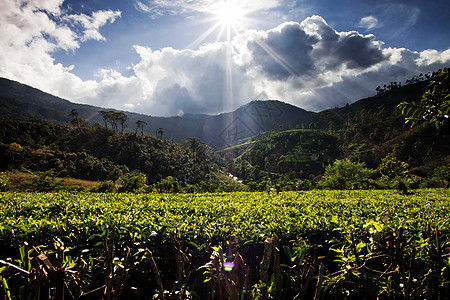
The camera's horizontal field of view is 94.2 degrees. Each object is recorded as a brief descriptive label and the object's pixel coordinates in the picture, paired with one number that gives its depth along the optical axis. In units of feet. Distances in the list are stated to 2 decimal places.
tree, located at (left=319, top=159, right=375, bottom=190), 63.26
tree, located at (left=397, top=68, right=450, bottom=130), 8.45
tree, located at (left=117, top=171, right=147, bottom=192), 44.55
